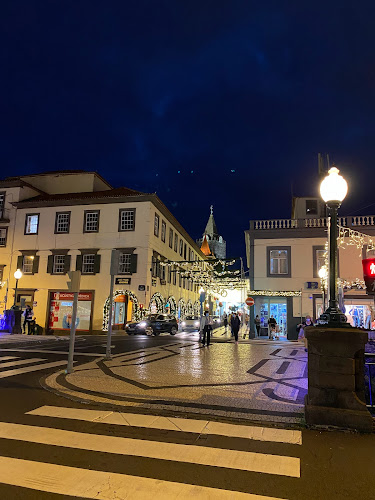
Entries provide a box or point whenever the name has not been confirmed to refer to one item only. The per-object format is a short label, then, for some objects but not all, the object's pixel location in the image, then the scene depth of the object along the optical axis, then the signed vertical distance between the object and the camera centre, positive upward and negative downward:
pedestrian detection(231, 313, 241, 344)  21.57 -0.99
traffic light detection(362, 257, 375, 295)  9.14 +0.97
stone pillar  5.41 -1.04
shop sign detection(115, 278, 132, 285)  28.92 +1.81
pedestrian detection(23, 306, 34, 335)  26.19 -1.12
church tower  118.88 +22.67
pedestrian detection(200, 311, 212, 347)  18.36 -1.01
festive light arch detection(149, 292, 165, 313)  30.27 +0.34
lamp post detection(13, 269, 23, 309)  24.42 +1.76
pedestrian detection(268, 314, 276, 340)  24.47 -1.27
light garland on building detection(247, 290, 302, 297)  25.66 +1.08
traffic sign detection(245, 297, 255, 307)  25.38 +0.47
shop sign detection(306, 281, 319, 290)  25.55 +1.74
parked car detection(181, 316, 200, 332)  32.07 -1.61
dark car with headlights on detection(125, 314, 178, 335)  26.59 -1.57
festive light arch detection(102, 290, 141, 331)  28.07 -0.23
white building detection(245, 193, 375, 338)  25.34 +2.97
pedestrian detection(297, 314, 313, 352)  20.83 -0.77
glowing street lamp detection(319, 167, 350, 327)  6.19 +1.87
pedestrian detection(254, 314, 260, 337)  25.37 -1.05
